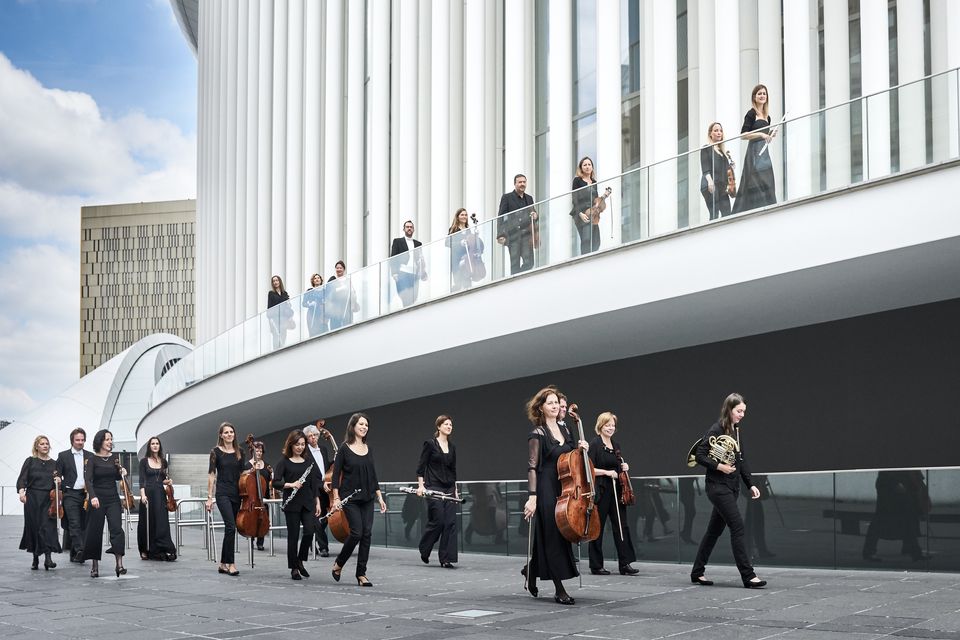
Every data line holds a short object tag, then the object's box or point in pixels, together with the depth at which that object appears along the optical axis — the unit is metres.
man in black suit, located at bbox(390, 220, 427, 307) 17.52
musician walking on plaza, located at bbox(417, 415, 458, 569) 13.09
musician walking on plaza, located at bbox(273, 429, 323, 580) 12.09
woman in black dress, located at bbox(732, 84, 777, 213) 12.70
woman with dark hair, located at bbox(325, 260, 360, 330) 19.06
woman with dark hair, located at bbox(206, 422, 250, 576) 12.70
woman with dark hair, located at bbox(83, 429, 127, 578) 12.66
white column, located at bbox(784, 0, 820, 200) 16.31
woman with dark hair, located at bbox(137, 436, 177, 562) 15.52
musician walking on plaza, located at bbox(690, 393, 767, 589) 9.56
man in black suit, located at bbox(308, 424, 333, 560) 14.72
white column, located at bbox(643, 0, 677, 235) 18.42
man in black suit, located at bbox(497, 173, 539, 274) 15.57
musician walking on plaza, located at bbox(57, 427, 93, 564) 13.56
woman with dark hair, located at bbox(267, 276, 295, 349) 21.05
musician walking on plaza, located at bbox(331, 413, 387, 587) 10.96
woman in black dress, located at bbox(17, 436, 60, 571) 14.27
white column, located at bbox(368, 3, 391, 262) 26.66
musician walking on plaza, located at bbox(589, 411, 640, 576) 11.45
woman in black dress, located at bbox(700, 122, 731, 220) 13.12
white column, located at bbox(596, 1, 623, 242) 19.28
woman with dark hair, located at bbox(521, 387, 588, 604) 8.90
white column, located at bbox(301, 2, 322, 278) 30.05
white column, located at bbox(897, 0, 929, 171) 11.45
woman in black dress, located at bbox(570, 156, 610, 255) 14.62
